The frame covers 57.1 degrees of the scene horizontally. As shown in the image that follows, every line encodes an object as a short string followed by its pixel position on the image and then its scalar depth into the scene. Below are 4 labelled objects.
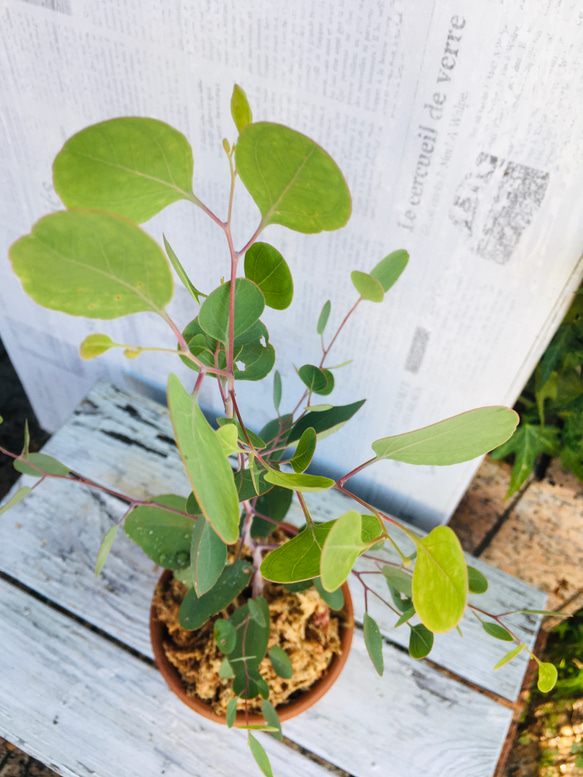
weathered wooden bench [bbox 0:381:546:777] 0.62
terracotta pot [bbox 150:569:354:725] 0.56
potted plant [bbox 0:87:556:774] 0.24
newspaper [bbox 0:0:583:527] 0.43
